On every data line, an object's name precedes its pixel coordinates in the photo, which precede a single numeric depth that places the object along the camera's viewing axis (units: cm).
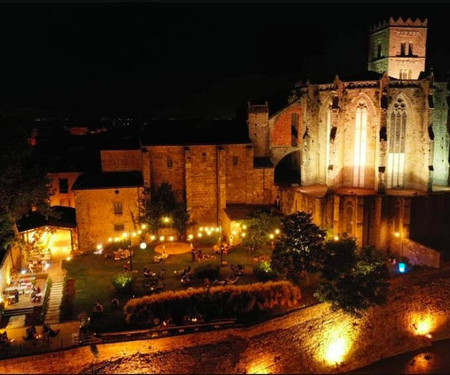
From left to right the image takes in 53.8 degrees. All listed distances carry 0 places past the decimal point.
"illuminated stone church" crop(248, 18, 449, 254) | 3638
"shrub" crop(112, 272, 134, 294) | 2978
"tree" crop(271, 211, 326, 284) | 3056
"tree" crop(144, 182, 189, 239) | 3900
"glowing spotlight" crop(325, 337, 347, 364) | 2909
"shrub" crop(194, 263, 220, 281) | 3197
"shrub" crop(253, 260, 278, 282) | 3156
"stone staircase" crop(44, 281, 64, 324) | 2689
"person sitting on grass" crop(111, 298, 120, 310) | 2806
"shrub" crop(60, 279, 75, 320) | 2683
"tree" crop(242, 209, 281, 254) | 3700
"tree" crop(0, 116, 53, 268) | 3156
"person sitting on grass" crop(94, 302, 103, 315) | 2716
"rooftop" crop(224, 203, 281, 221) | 3977
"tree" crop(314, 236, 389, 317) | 2836
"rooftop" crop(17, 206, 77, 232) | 3675
